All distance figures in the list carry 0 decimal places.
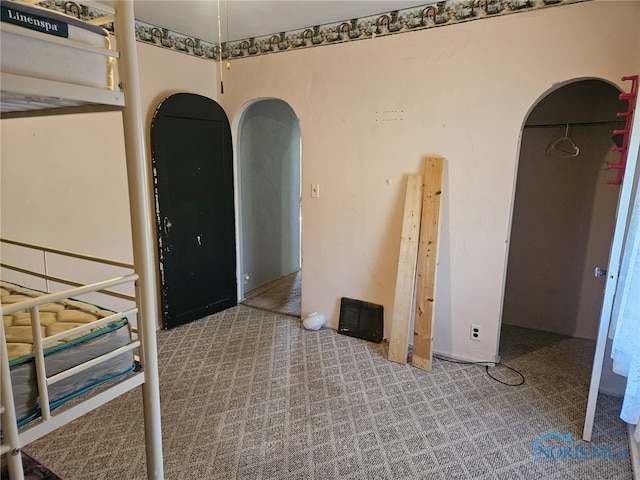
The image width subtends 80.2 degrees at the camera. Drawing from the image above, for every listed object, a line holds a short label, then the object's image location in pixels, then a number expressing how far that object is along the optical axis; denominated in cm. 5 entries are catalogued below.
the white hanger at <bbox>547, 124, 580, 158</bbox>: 317
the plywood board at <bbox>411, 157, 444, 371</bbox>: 278
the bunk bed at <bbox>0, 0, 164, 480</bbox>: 86
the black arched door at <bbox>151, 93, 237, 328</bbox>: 316
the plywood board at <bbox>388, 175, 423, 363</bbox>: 288
